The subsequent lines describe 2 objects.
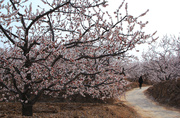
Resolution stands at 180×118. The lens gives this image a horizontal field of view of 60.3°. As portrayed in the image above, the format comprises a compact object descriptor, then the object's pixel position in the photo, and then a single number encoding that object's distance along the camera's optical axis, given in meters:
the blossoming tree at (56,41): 4.89
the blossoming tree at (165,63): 19.52
